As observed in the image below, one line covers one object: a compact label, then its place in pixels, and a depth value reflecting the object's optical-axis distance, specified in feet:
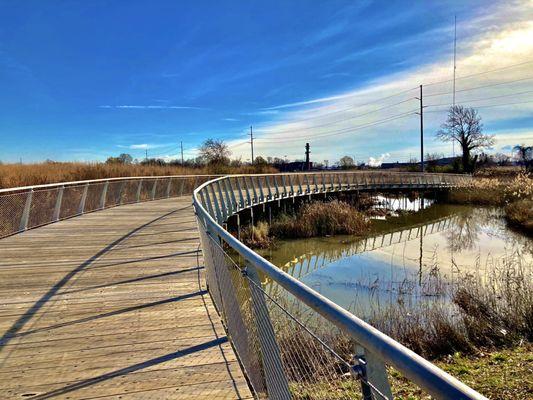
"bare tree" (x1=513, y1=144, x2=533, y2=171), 219.28
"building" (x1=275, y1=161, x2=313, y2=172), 224.94
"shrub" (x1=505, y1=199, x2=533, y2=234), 70.33
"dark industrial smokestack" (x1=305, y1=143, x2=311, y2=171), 215.43
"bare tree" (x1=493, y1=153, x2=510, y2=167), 254.18
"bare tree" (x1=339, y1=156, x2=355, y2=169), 257.14
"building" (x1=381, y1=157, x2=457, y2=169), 217.97
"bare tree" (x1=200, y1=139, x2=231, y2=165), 182.91
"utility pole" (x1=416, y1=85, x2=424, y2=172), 180.03
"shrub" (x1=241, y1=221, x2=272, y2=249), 60.34
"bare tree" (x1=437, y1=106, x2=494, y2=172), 200.76
